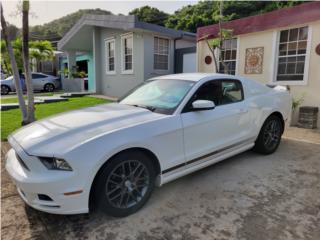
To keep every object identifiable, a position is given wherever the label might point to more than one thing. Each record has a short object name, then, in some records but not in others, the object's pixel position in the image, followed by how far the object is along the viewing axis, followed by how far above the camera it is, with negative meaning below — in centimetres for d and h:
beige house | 724 +100
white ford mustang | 238 -72
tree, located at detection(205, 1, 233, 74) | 887 +140
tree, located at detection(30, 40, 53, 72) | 2075 +218
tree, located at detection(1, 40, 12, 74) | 1959 +121
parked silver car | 1689 -51
